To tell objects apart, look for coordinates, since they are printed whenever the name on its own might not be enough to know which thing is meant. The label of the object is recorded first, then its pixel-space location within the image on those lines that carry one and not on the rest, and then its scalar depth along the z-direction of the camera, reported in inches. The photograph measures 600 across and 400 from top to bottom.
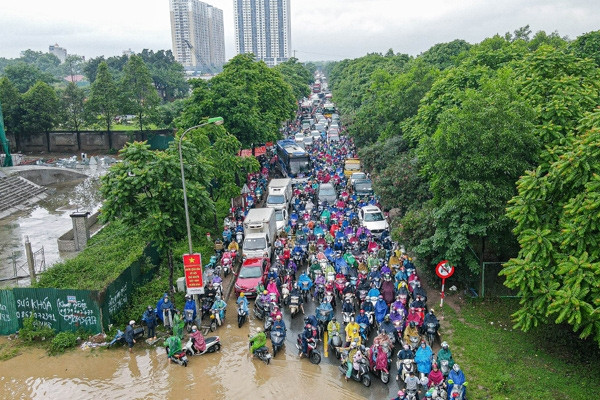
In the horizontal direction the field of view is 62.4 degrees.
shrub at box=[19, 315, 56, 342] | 551.5
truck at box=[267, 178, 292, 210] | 972.2
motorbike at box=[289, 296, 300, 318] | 603.2
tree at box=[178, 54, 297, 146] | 1125.1
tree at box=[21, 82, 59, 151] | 1875.0
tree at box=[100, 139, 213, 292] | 572.1
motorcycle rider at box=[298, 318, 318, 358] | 504.7
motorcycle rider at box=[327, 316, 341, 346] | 517.3
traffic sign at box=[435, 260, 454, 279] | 589.6
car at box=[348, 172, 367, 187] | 1203.4
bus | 1316.4
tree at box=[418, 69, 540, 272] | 572.7
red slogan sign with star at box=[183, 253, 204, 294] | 567.8
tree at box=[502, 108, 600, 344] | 386.6
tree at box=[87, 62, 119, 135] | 1892.2
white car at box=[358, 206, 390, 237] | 856.9
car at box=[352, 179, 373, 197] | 1102.6
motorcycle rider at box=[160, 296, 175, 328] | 570.3
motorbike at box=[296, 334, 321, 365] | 498.3
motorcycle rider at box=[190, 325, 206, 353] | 519.5
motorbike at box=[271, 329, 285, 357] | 515.8
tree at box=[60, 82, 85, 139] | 1977.1
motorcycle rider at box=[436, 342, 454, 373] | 452.1
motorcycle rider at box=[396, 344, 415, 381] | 458.0
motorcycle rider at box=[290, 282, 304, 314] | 609.4
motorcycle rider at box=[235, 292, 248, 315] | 590.2
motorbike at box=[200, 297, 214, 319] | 614.2
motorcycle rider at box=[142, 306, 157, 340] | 544.7
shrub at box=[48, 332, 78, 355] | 532.7
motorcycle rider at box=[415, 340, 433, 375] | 447.5
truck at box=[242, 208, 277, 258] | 745.0
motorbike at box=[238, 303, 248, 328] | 589.0
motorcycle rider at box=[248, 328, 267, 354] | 505.9
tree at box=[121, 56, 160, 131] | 1900.8
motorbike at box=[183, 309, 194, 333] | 572.7
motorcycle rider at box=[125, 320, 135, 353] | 533.0
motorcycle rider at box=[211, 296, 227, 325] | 586.9
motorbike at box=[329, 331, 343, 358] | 515.2
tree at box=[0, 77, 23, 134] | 1839.3
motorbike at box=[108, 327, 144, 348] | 538.9
